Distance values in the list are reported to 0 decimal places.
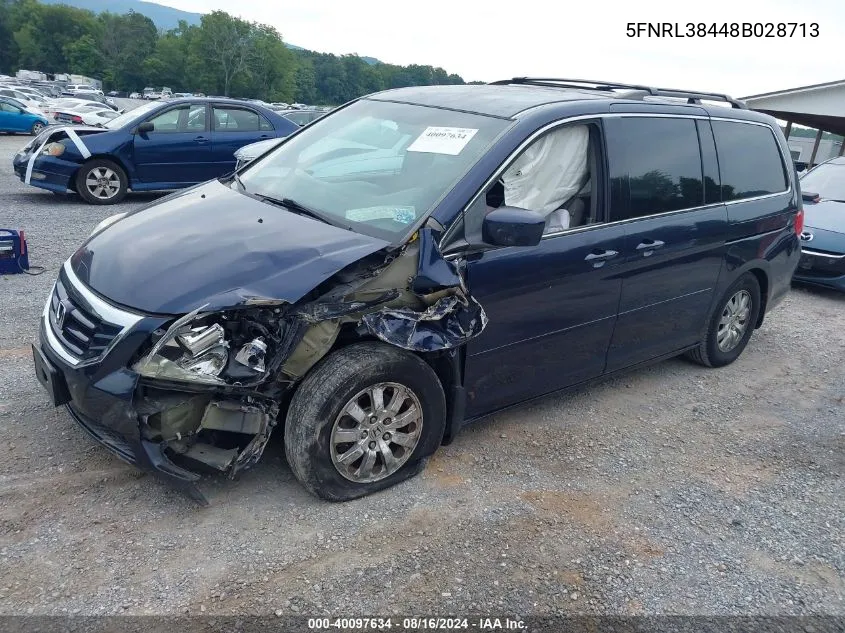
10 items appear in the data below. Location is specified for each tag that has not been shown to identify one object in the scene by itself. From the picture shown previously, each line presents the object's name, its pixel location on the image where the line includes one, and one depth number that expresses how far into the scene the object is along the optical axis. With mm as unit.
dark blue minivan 2982
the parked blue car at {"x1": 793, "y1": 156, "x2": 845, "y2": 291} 7750
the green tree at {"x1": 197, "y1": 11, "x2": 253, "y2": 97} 100000
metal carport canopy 17000
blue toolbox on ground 6305
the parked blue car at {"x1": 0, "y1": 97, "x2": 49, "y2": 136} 23547
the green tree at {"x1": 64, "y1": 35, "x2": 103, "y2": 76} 99875
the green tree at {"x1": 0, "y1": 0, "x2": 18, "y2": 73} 100812
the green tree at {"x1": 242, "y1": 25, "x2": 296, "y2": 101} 100062
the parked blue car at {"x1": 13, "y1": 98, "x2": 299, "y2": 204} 9969
